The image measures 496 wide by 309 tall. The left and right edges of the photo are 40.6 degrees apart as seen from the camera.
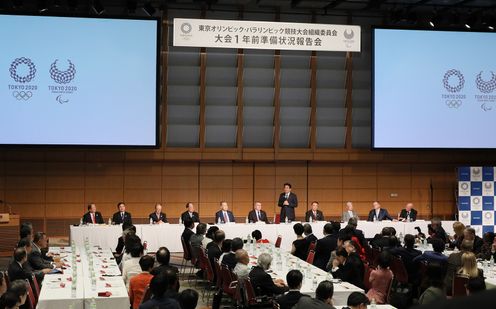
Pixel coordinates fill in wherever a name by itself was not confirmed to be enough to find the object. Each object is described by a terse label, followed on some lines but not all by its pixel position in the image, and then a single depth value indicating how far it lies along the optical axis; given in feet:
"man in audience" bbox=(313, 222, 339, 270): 34.04
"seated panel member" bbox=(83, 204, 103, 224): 48.06
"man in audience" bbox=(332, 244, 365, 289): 27.48
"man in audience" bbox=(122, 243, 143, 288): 27.66
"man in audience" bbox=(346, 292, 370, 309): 19.07
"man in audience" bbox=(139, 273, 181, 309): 19.19
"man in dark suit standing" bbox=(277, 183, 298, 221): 51.44
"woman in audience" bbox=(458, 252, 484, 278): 25.81
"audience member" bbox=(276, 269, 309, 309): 21.38
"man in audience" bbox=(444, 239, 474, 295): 28.63
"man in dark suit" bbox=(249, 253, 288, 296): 25.88
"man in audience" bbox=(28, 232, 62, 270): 29.04
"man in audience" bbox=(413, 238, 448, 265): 30.55
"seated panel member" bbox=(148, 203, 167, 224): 48.24
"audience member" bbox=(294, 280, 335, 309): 19.24
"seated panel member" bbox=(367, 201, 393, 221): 50.89
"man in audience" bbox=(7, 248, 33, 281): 25.64
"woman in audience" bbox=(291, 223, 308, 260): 36.04
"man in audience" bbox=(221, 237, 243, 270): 30.81
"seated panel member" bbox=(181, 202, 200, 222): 48.53
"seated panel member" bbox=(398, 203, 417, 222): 50.47
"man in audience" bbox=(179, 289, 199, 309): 18.83
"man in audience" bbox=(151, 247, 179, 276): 26.21
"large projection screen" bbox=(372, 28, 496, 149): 55.77
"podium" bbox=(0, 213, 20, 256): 47.62
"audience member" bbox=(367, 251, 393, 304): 25.52
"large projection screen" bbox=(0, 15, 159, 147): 50.11
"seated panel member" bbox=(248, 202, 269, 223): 49.40
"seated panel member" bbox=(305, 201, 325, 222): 49.73
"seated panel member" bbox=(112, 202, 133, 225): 47.83
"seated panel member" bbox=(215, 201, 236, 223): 48.89
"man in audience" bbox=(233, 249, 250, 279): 27.32
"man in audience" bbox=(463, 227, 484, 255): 35.19
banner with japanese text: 47.88
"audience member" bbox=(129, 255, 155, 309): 24.45
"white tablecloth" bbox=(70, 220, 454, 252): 45.01
